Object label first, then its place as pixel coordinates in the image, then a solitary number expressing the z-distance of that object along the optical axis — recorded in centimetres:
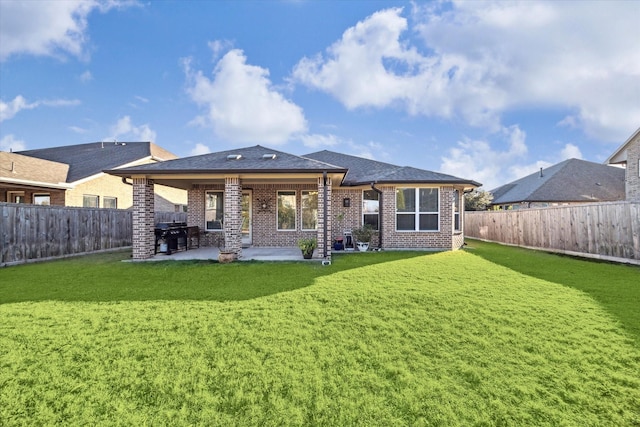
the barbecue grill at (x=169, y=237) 1124
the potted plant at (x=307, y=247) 1015
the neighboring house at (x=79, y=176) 1455
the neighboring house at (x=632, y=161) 1750
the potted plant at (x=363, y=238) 1248
